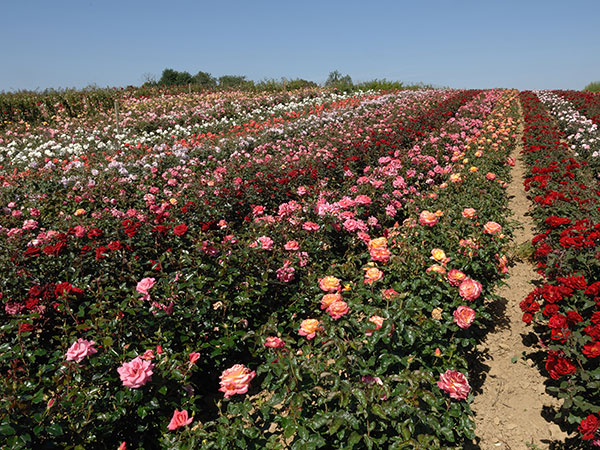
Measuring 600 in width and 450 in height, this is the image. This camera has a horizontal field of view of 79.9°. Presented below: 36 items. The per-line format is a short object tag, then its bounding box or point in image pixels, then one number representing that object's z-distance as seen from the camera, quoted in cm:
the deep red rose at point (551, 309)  258
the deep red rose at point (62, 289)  223
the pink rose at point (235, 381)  167
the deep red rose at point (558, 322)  245
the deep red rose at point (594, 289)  250
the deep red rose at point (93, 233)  290
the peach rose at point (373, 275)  235
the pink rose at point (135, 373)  166
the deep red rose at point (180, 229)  281
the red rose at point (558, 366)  225
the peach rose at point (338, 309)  205
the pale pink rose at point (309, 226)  333
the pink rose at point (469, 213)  336
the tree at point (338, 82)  2343
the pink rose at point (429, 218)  330
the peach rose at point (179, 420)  151
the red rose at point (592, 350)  219
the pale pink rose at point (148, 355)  188
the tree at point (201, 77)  3831
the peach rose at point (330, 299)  212
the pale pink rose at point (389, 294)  230
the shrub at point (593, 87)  3178
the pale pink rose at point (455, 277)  251
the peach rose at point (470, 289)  238
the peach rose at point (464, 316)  224
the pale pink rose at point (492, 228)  313
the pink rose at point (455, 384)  175
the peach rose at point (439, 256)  270
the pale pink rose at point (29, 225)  344
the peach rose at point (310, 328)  201
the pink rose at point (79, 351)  176
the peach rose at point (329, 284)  229
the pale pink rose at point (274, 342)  185
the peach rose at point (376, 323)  192
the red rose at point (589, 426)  190
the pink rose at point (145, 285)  226
